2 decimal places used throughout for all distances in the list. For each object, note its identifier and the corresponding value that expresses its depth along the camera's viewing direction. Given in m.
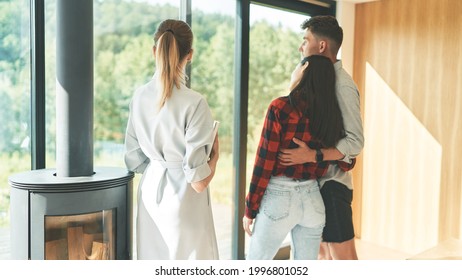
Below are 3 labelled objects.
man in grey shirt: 1.86
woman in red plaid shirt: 1.79
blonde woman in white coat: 1.79
